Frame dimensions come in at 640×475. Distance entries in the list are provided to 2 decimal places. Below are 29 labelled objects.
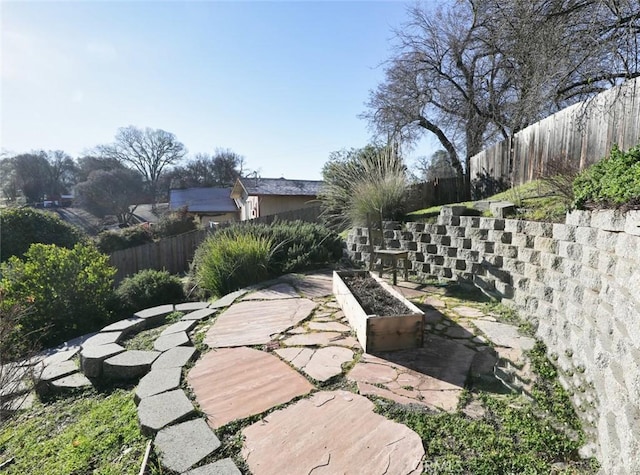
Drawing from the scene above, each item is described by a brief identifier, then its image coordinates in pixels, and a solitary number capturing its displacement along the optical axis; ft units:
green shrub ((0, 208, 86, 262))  21.15
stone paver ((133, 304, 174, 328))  10.05
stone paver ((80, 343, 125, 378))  7.18
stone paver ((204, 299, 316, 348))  7.94
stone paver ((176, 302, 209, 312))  10.91
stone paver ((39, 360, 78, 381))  7.40
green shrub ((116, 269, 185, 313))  13.97
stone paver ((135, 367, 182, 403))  5.55
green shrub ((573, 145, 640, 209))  5.29
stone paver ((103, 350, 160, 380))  6.91
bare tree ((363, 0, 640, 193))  12.37
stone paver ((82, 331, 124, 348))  8.09
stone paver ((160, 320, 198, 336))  8.59
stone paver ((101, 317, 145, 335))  9.04
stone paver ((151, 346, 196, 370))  6.60
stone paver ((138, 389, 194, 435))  4.70
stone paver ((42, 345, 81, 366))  8.38
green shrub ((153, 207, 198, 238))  42.26
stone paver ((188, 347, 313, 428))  5.09
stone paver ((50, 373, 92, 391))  7.01
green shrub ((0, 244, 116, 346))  11.02
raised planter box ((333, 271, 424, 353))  6.95
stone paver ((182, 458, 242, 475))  3.74
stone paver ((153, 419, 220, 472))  3.94
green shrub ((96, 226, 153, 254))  34.51
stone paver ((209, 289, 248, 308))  10.80
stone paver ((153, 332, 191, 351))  7.64
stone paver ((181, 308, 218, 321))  9.62
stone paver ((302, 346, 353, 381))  6.09
